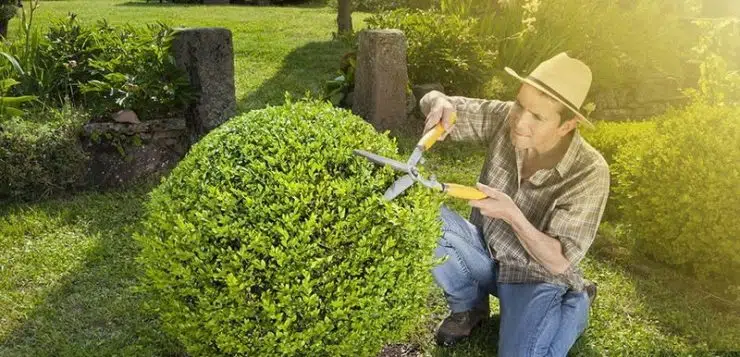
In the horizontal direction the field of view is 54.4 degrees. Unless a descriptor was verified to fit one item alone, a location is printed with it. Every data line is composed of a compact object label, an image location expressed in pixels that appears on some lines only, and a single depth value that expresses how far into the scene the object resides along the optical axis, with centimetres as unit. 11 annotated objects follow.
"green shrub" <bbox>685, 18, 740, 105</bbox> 520
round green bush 258
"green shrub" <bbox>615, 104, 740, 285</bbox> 447
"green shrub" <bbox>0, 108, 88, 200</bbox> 545
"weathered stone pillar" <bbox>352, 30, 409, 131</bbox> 667
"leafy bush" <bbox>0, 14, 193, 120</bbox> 605
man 303
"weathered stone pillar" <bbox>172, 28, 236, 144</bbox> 612
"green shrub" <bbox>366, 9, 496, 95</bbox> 745
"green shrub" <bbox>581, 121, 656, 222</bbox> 560
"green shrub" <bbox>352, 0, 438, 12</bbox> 1649
